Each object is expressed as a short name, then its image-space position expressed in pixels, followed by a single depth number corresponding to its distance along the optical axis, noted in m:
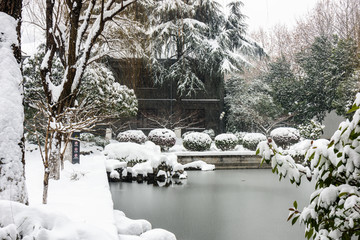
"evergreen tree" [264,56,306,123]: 21.02
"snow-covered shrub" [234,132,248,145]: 18.73
